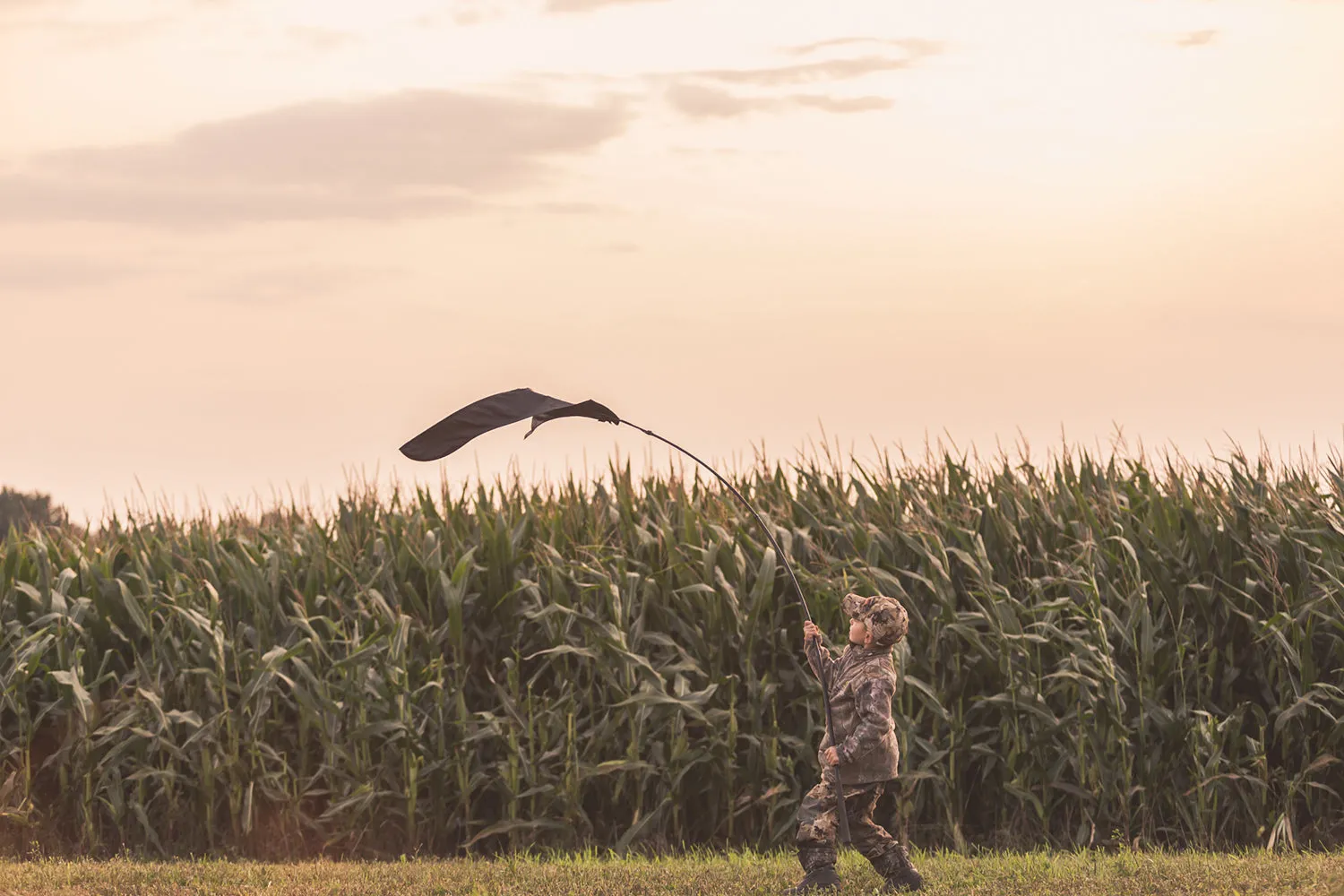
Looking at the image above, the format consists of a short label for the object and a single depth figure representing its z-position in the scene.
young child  15.45
